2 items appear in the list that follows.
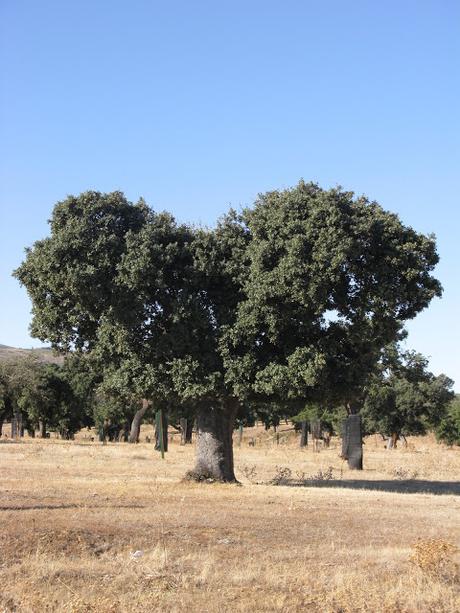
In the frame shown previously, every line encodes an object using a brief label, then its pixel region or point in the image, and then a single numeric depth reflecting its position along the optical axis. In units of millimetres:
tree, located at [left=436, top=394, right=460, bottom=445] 70125
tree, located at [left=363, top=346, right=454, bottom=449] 64938
